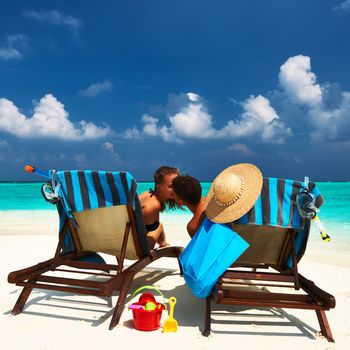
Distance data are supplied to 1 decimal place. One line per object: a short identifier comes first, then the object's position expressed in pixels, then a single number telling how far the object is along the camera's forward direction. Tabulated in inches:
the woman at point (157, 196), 169.8
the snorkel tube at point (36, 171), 123.7
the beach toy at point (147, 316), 110.7
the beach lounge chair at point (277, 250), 107.2
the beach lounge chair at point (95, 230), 118.6
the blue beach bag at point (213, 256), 106.6
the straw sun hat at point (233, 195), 113.0
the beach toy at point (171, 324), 111.3
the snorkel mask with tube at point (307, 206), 107.9
